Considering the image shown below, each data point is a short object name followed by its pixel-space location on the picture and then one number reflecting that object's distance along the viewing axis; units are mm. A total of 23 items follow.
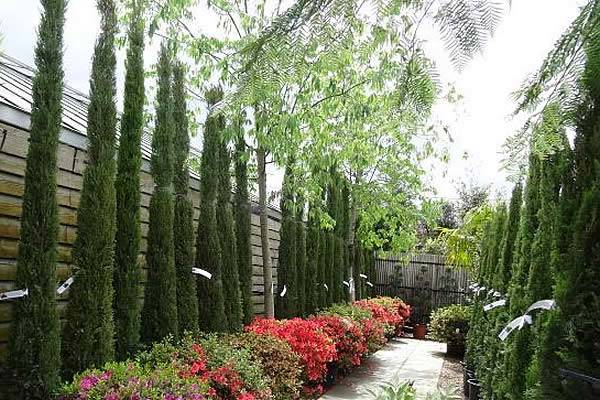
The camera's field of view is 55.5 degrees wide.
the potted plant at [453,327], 10695
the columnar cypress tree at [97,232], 3758
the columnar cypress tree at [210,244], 5695
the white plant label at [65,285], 3642
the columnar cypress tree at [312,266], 9195
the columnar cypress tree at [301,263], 8586
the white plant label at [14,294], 3322
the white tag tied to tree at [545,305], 2758
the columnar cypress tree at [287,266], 8207
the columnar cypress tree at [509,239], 5555
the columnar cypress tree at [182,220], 5230
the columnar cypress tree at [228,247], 6047
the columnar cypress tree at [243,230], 6621
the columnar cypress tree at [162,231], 4832
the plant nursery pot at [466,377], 7122
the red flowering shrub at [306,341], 5691
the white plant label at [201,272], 5301
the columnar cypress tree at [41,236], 3336
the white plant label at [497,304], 4465
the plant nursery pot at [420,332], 14281
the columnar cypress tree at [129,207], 4340
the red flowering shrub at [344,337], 7281
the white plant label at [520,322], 3238
